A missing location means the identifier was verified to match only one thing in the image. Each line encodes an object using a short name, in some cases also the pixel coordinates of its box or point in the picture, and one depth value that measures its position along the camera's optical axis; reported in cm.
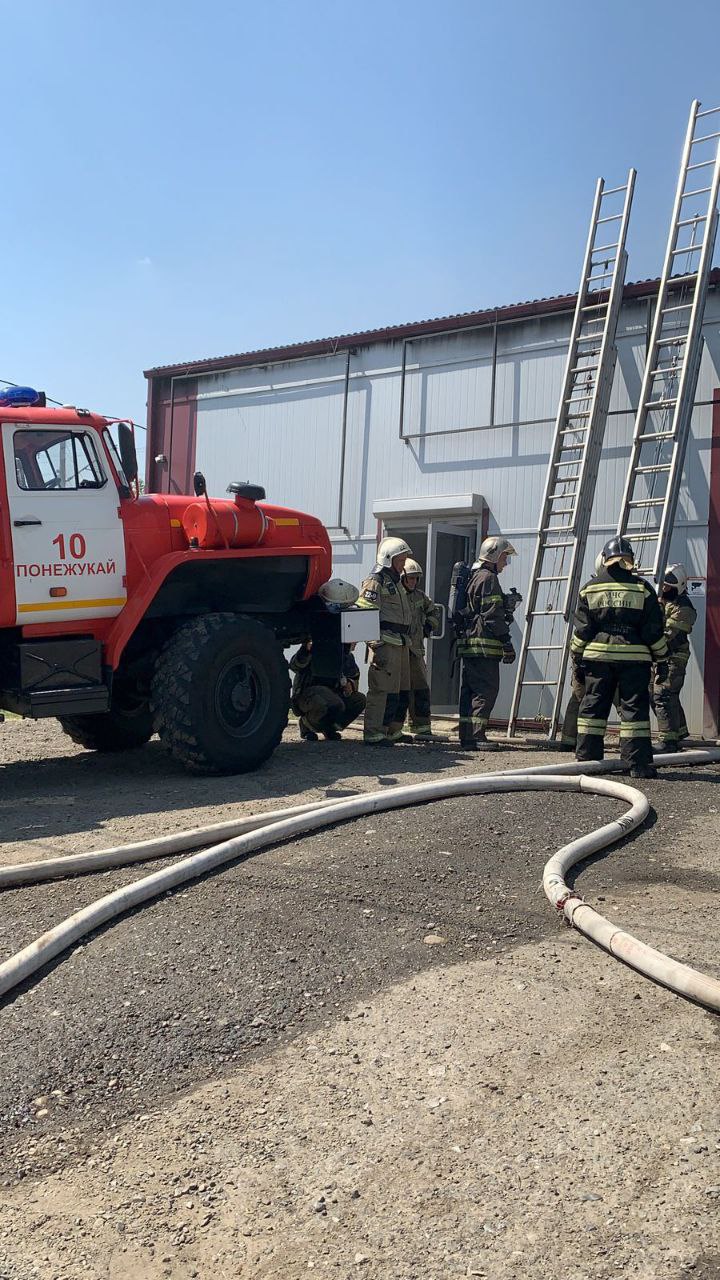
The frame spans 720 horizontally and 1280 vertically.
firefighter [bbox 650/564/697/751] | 1051
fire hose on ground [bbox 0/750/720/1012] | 393
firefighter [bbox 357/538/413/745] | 1019
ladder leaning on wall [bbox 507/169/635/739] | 1135
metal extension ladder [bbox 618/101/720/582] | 1066
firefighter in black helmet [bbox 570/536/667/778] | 869
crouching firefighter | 1018
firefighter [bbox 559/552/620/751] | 991
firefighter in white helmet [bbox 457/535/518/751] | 1030
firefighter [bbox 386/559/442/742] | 1067
